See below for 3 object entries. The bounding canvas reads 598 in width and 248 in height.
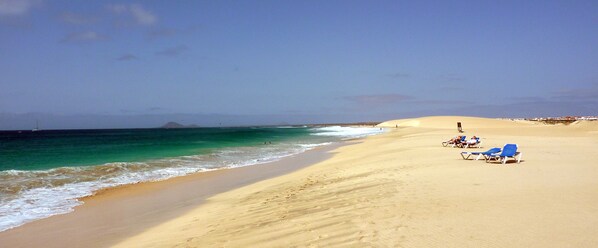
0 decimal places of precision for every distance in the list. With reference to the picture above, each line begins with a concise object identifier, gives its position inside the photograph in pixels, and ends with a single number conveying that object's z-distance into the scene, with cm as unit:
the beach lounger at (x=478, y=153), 1440
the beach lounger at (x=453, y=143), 2232
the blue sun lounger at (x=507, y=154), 1366
